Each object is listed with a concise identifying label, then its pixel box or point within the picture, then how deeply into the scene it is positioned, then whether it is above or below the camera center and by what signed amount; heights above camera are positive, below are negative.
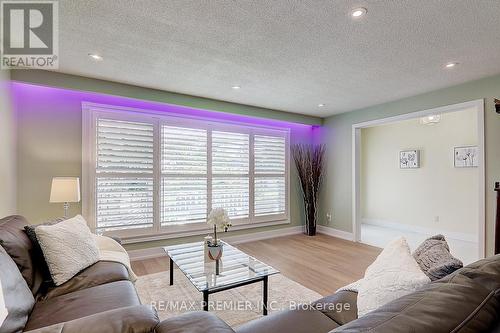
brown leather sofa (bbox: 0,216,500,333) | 0.69 -0.64
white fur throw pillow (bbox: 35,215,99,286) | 1.77 -0.61
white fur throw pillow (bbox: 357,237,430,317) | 1.10 -0.52
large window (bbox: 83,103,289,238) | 3.43 -0.07
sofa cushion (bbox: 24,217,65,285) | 1.79 -0.65
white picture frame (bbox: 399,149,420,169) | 5.36 +0.19
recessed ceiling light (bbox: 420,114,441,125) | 4.84 +0.94
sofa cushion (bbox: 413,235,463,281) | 1.10 -0.46
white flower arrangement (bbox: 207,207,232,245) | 2.45 -0.52
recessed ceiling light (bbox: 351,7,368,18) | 1.79 +1.14
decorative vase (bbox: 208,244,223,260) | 2.42 -0.82
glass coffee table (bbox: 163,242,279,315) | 1.99 -0.94
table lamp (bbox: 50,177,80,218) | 2.71 -0.25
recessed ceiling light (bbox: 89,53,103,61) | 2.53 +1.15
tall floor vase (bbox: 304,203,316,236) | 5.09 -1.08
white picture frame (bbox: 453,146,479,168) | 4.53 +0.20
